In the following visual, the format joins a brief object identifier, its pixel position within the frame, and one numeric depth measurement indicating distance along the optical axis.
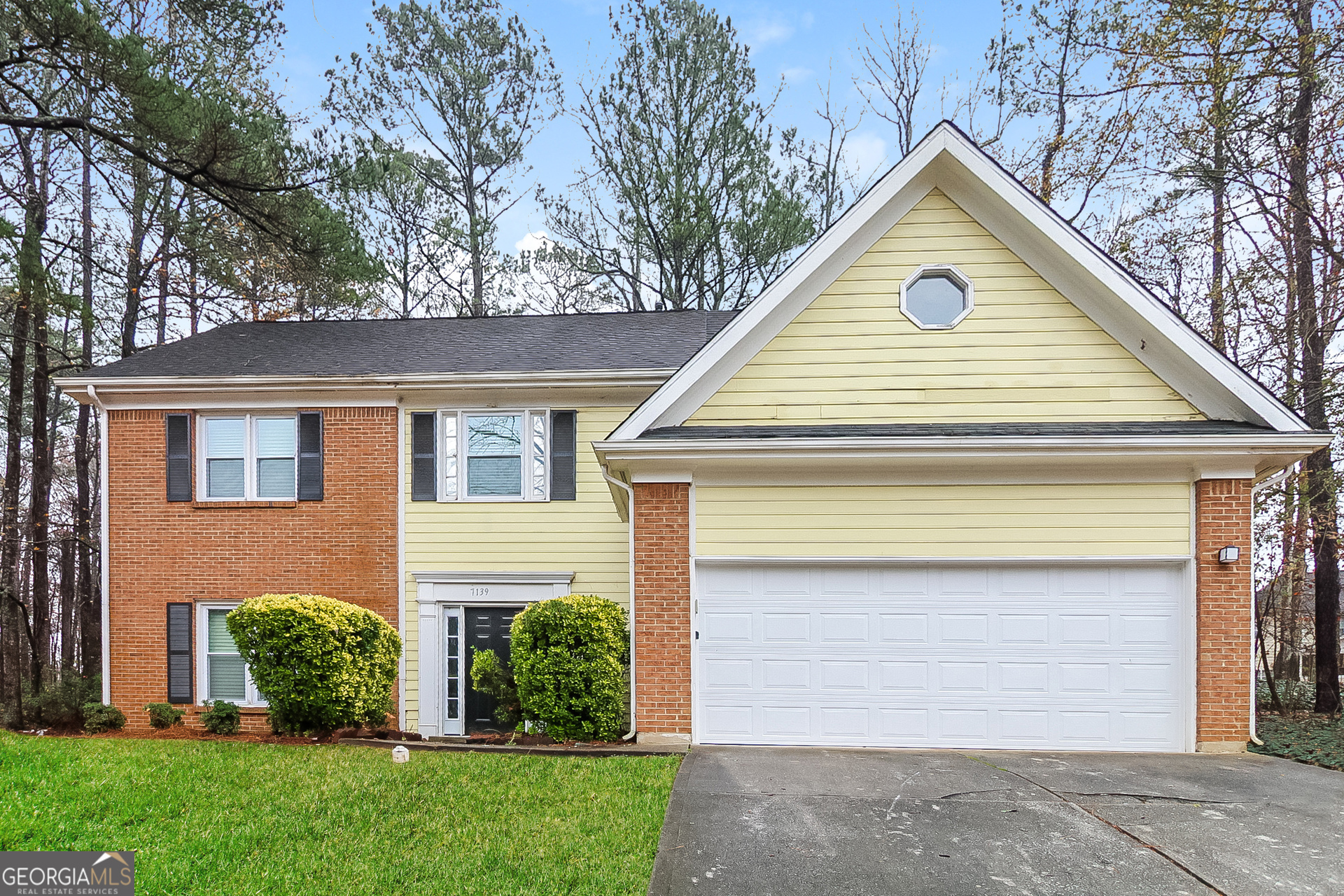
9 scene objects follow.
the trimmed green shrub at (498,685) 7.90
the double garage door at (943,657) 7.08
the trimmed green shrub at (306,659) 7.49
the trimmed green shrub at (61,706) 11.23
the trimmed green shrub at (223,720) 8.47
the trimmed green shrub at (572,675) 7.23
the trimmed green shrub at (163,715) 9.16
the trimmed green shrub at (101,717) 9.88
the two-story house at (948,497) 6.98
